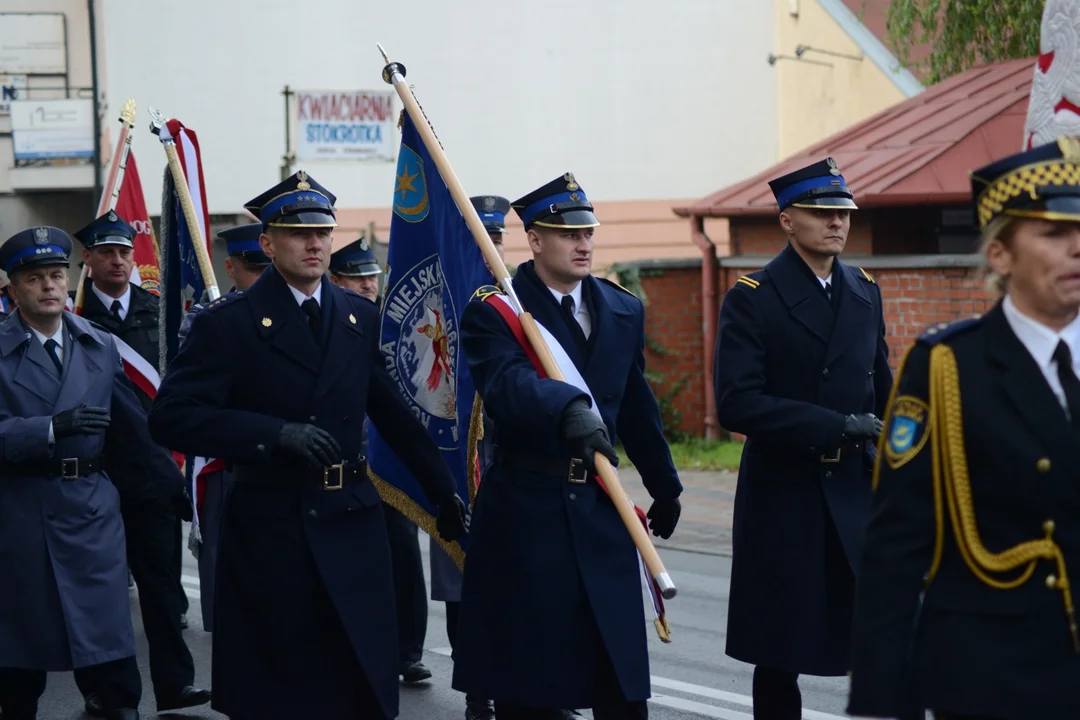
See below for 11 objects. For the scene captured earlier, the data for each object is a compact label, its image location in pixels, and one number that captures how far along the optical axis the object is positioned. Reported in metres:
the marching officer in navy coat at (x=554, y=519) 9.55
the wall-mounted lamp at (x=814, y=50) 47.57
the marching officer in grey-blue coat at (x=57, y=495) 11.78
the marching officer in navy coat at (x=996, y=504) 6.07
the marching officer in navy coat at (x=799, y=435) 10.12
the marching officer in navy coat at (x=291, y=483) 9.75
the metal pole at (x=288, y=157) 42.15
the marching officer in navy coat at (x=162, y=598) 13.43
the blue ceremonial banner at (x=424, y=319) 12.12
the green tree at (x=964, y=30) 31.70
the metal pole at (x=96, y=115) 44.50
